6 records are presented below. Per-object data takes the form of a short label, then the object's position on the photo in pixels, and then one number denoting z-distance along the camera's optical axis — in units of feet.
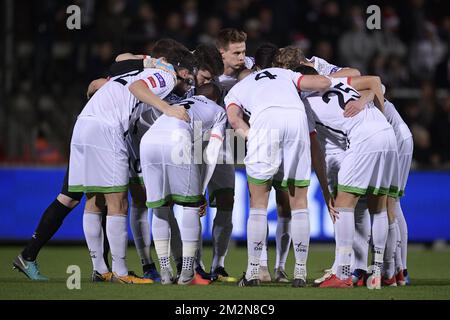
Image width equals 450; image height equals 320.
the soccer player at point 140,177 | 64.90
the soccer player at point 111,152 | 62.44
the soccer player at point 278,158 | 59.88
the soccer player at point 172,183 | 60.44
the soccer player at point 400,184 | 65.10
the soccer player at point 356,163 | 60.44
